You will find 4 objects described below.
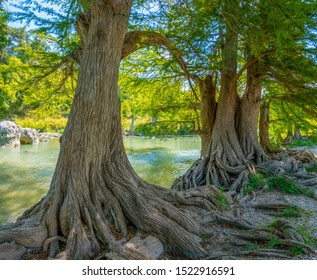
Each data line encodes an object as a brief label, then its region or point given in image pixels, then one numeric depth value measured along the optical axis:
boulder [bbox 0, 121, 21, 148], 20.58
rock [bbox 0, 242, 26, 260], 2.89
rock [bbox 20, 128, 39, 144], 23.78
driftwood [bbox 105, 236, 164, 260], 2.85
